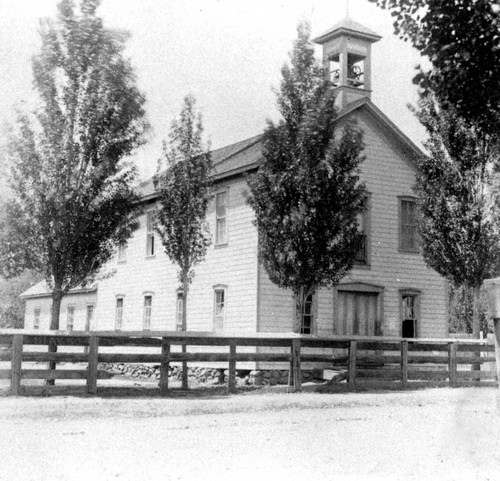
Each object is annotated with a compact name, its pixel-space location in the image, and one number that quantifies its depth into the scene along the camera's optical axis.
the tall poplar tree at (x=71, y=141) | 15.93
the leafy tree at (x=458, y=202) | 21.39
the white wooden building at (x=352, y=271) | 22.19
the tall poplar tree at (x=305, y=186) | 18.00
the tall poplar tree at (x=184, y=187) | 20.11
